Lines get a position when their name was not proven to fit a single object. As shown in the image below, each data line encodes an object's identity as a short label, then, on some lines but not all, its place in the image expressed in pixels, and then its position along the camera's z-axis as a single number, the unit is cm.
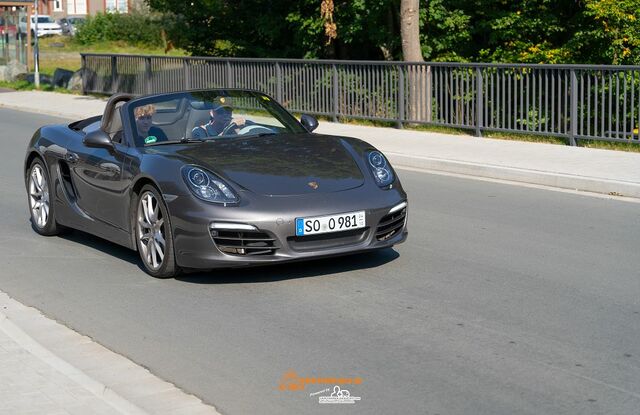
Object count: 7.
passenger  897
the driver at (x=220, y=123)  912
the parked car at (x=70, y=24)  8402
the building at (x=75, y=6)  10325
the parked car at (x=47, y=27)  8494
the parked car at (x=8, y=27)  4350
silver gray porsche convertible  784
